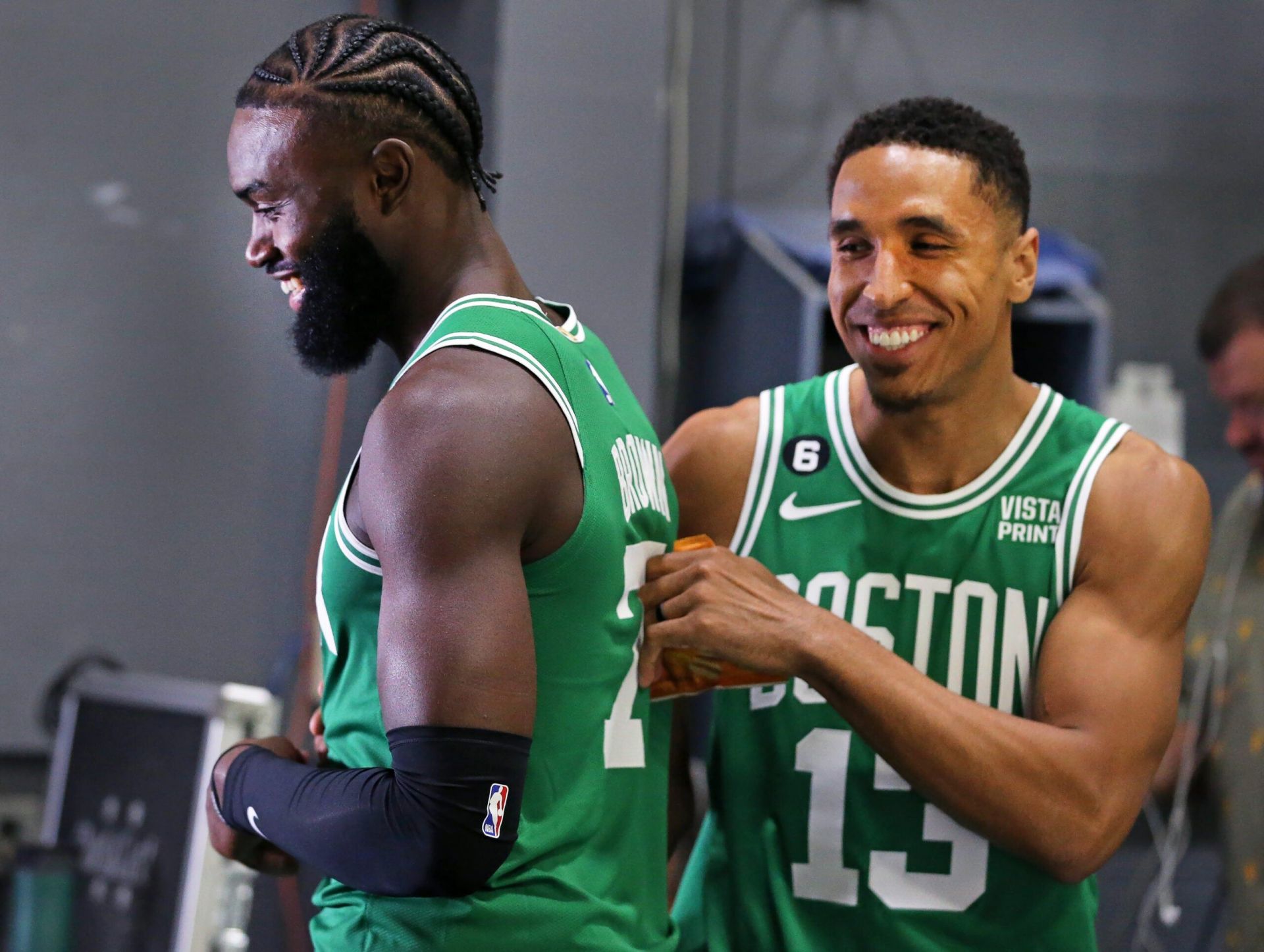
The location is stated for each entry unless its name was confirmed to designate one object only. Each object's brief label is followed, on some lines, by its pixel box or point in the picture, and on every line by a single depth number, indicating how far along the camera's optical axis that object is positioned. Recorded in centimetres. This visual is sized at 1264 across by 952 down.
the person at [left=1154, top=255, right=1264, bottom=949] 511
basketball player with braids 397
